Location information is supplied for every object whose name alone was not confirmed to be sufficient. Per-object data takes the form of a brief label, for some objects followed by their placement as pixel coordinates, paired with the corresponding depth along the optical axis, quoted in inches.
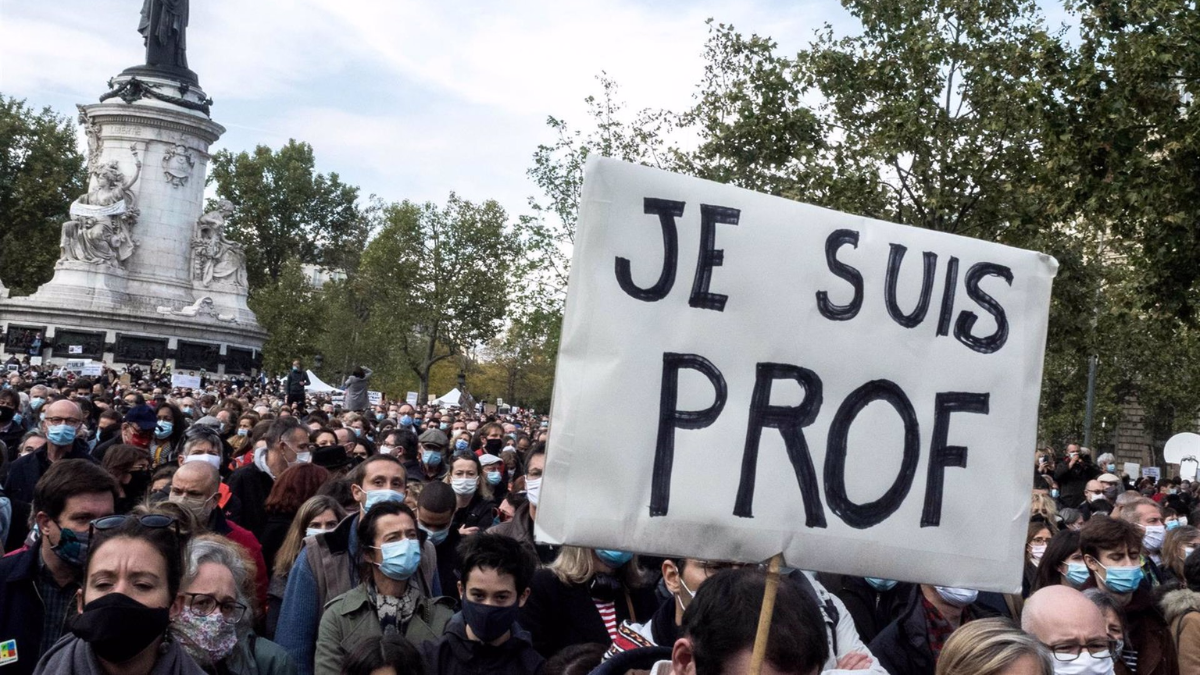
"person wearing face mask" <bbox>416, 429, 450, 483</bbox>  437.4
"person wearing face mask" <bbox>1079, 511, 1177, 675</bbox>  204.8
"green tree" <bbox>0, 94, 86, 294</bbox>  2422.5
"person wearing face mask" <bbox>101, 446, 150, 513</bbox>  287.0
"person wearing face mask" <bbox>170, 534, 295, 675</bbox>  162.6
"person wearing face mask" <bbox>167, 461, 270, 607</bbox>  233.8
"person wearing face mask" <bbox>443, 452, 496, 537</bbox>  333.4
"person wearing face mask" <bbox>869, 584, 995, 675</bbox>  180.9
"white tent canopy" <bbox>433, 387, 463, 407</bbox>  1669.4
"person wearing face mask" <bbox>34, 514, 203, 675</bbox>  125.6
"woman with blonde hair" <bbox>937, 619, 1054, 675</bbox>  135.7
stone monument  1546.5
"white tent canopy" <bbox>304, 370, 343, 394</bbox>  1487.5
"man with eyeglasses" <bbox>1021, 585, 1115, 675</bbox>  160.9
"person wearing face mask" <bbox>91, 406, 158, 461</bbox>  374.3
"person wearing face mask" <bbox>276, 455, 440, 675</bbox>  202.4
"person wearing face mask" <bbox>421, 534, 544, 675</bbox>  184.1
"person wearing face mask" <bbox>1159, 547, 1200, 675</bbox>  204.1
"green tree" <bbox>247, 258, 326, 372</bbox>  2598.4
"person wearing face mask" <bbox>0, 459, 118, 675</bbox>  175.3
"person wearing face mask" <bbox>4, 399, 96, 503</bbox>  317.4
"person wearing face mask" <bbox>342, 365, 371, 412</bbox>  824.9
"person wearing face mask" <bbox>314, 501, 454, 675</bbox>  196.7
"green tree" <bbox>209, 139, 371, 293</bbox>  3043.8
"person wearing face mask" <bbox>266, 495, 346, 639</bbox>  222.7
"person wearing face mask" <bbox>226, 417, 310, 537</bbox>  305.3
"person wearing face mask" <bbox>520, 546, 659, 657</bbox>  206.7
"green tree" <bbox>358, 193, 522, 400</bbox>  2092.8
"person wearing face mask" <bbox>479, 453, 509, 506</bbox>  399.5
